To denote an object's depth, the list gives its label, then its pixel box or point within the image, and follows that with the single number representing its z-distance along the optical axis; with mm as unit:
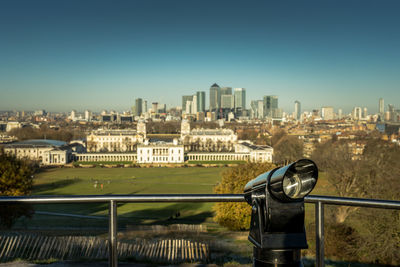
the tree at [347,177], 22352
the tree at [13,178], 20281
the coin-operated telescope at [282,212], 1726
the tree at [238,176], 20438
